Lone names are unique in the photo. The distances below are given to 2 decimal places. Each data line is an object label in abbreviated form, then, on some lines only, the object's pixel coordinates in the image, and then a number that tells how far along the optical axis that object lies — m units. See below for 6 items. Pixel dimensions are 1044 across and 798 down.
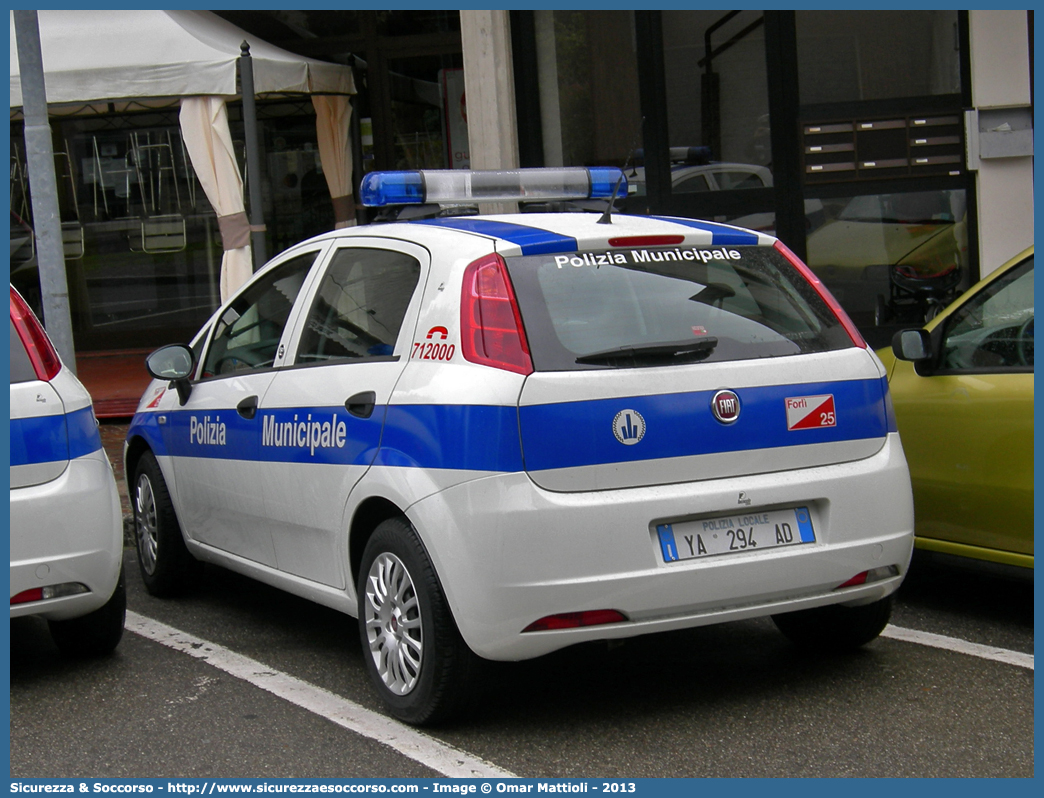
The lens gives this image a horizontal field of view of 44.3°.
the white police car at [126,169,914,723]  3.69
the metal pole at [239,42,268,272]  8.02
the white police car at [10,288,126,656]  4.35
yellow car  4.79
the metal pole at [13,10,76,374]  7.18
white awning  9.91
